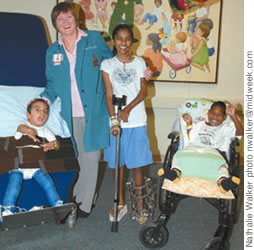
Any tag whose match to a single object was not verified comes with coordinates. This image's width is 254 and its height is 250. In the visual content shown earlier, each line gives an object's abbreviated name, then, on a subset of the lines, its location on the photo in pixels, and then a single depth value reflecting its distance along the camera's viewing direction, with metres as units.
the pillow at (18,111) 2.31
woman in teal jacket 2.34
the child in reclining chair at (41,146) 2.11
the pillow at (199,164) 2.23
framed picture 3.62
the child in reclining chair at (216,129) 2.48
